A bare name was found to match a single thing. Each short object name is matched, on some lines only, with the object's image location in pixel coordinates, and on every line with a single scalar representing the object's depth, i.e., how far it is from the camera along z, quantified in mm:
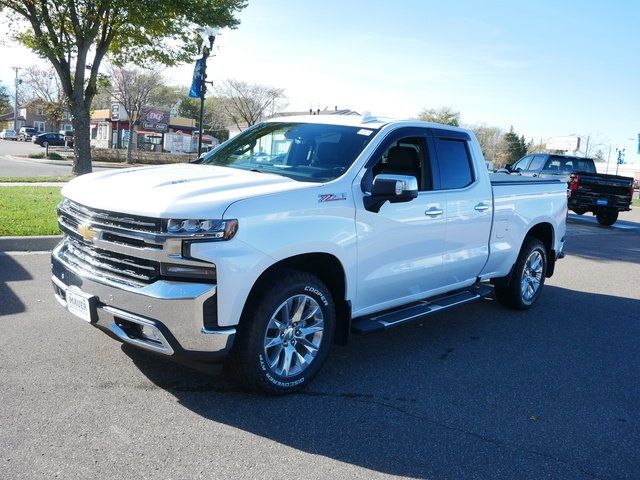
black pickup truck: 18109
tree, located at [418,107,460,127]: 75688
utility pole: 73362
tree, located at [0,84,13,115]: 93938
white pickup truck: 3457
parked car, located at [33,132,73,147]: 54906
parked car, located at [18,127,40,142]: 73812
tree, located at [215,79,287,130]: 61062
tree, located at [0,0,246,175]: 16625
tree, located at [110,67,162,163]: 46156
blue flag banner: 17109
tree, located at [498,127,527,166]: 87375
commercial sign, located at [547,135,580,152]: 83556
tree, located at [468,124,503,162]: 89312
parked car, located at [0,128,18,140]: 73875
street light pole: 16766
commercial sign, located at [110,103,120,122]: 42006
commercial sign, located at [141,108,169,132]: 54594
